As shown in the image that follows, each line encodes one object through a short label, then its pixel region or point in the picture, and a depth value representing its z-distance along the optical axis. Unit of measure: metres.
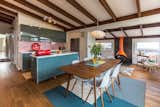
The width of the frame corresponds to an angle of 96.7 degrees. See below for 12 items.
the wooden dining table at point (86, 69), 1.31
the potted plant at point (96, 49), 1.92
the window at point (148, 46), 4.13
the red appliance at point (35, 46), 3.78
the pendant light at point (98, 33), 2.27
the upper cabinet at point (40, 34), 3.45
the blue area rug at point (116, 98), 1.52
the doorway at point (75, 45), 4.75
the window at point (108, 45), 5.50
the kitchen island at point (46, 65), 2.23
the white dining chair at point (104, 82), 1.40
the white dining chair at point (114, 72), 1.69
